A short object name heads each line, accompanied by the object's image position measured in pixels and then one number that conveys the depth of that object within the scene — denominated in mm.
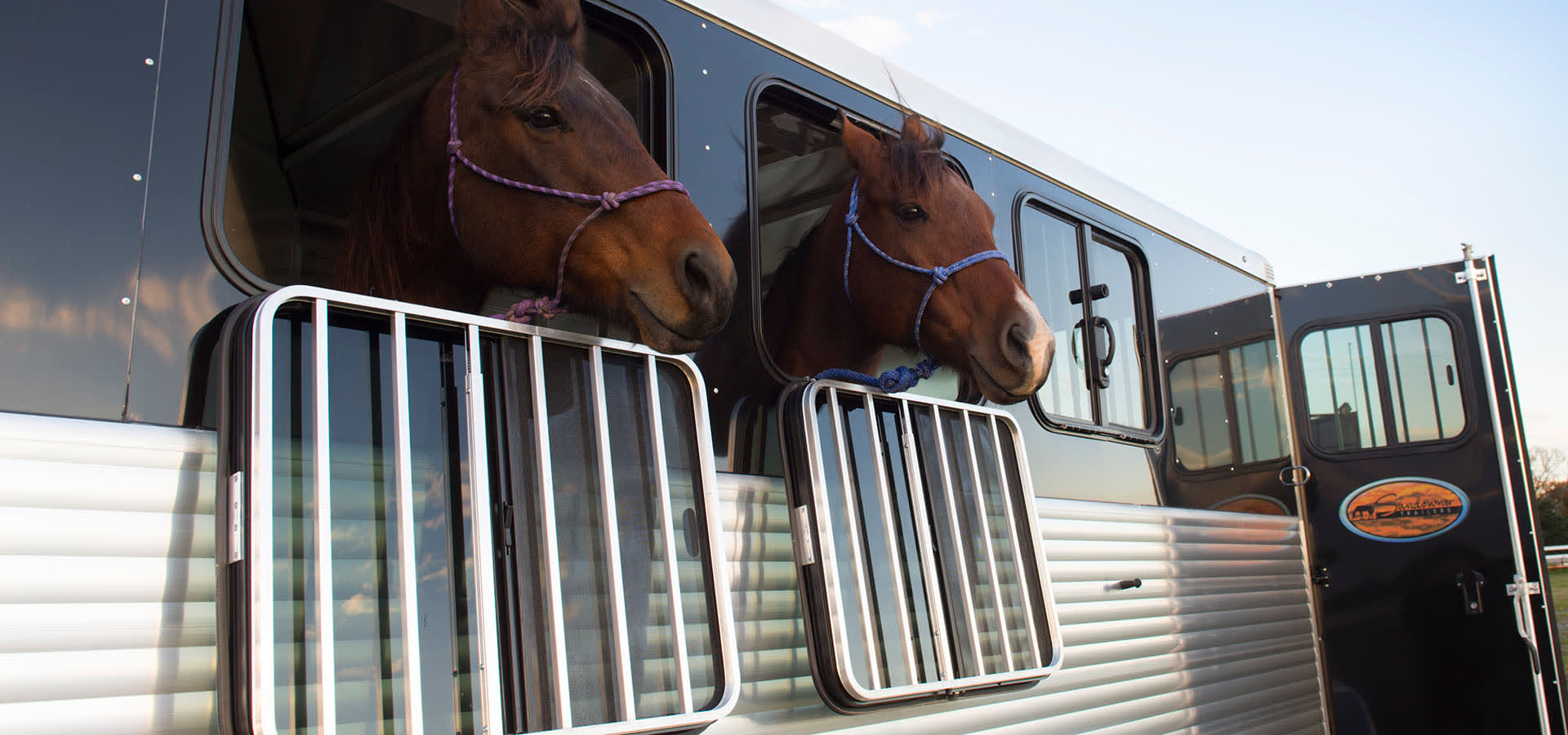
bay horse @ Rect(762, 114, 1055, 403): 2566
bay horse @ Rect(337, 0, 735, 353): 1934
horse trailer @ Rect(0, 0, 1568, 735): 1523
